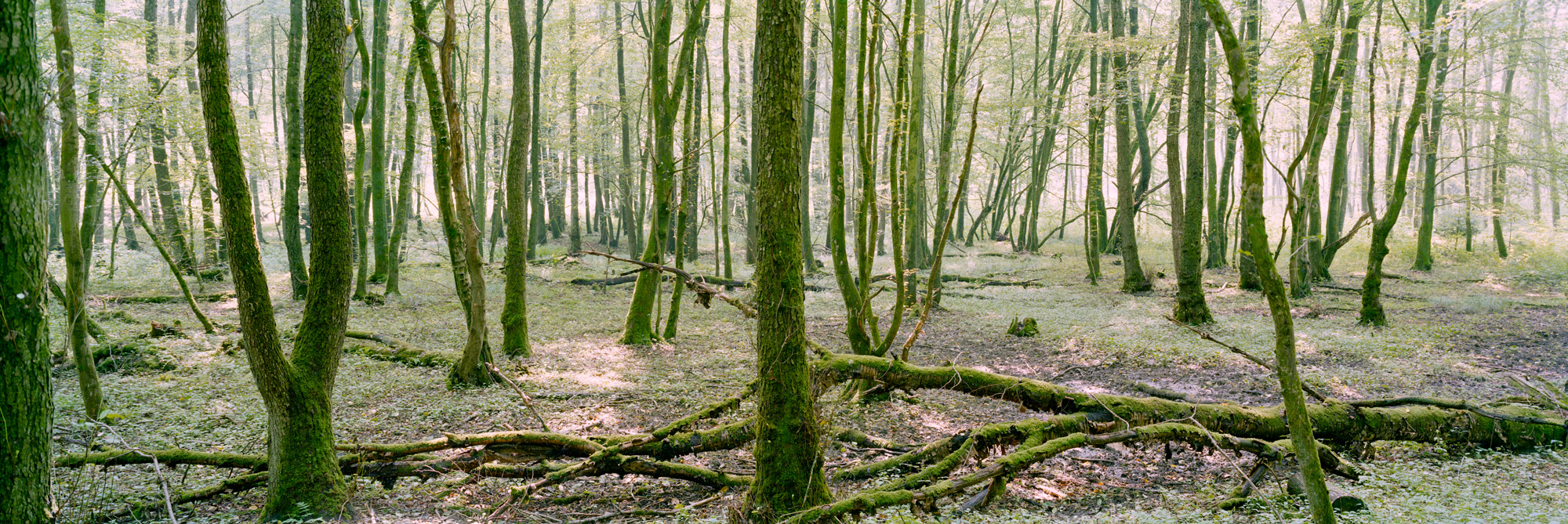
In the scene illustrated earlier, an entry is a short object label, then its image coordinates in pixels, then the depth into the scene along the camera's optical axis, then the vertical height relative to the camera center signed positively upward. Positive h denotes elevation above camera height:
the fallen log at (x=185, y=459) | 3.93 -1.24
